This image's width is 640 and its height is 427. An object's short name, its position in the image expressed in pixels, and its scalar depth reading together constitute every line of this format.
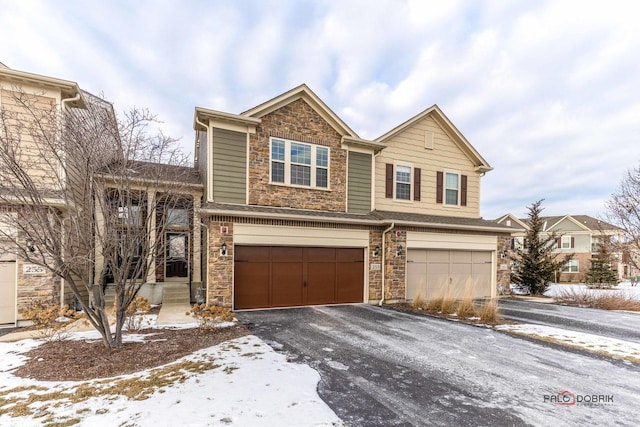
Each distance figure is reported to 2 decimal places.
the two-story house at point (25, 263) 8.18
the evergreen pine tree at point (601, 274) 20.44
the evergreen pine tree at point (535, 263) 16.52
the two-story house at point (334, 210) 10.02
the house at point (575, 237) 30.25
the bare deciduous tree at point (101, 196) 5.12
